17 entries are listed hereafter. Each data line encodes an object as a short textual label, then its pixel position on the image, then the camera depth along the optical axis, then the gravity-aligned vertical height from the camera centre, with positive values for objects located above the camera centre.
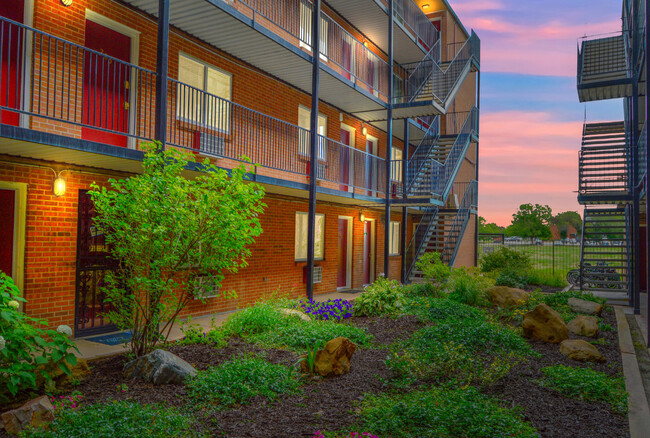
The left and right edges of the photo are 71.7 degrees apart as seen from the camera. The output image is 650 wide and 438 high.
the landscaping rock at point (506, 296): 11.52 -1.53
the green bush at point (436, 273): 13.11 -1.06
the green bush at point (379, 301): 10.20 -1.53
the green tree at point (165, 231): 5.66 +0.00
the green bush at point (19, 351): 4.45 -1.30
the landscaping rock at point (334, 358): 5.99 -1.68
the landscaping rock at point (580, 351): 7.25 -1.83
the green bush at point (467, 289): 12.05 -1.42
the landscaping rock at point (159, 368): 5.39 -1.70
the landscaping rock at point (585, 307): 11.33 -1.70
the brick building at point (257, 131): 7.18 +2.44
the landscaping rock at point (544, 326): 8.45 -1.65
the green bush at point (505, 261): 18.64 -0.94
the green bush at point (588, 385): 5.43 -1.87
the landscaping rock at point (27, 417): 4.08 -1.74
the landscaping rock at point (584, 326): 9.14 -1.78
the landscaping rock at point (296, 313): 8.69 -1.55
